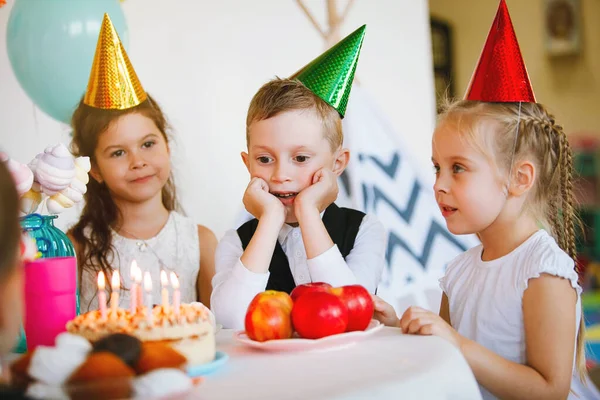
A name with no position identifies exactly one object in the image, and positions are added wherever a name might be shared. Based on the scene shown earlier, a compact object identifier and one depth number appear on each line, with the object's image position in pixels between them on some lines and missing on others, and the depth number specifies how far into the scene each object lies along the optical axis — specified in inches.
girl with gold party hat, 77.0
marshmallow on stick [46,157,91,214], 47.9
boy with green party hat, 55.1
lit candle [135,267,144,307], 36.9
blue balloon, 83.0
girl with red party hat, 44.9
